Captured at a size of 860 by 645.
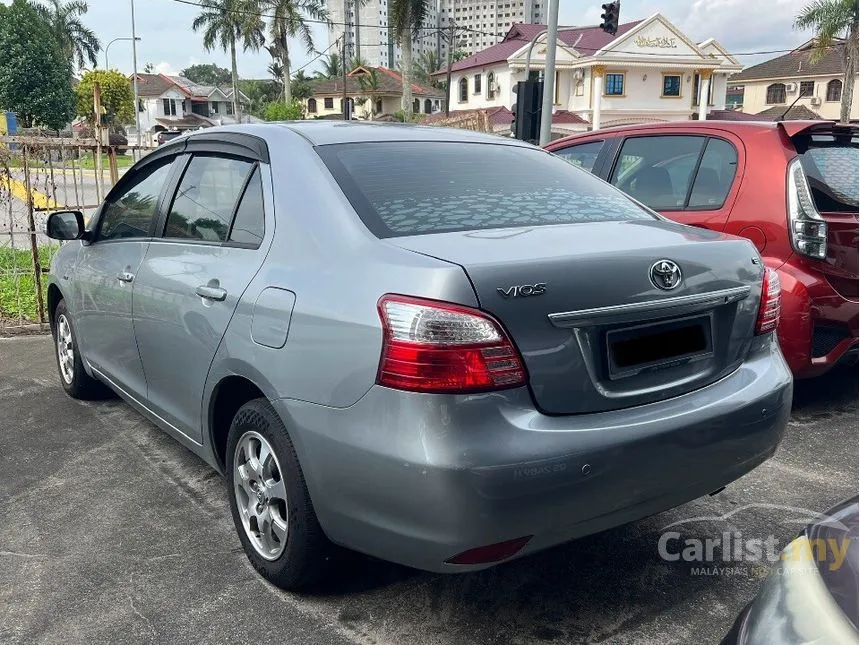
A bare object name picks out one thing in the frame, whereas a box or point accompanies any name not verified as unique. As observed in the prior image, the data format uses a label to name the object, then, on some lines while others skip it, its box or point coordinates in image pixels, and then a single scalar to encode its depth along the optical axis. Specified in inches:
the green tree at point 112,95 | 2239.2
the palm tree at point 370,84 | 2610.7
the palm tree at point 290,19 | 2149.4
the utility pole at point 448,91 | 2020.7
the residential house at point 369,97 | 2664.9
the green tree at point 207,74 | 5290.4
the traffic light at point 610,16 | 687.7
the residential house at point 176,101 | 3112.7
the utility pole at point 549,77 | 482.6
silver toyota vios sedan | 84.0
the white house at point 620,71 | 1717.5
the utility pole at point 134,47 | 2032.5
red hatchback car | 163.2
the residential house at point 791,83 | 2048.5
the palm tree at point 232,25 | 2207.2
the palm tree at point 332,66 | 3171.8
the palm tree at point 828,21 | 1122.0
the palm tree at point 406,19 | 1480.1
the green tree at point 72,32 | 3134.8
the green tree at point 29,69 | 1883.6
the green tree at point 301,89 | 2883.9
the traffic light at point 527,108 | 478.3
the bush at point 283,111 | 1990.7
